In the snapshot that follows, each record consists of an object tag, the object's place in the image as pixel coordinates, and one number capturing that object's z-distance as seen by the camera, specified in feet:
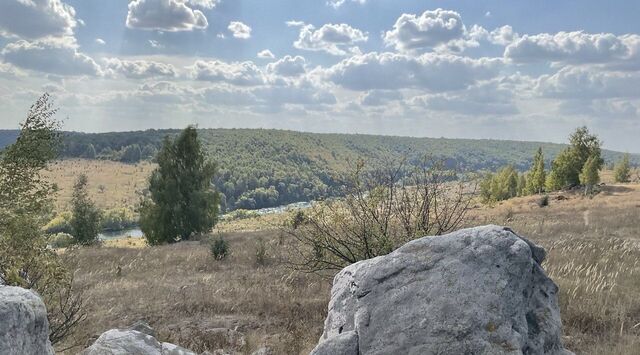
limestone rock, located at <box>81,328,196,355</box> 17.37
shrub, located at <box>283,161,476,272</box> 35.65
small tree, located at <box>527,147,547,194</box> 241.76
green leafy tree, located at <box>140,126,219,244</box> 138.62
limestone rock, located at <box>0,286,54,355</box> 12.29
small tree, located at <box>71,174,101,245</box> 147.43
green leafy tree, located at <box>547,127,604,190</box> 211.61
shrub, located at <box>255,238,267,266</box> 67.98
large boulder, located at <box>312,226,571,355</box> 16.85
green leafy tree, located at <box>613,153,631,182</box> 278.05
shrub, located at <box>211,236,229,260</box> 74.54
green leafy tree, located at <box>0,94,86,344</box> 31.81
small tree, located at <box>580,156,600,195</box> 193.16
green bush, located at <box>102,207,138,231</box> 473.67
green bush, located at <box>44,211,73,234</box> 380.78
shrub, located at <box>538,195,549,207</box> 160.15
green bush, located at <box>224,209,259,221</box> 330.63
